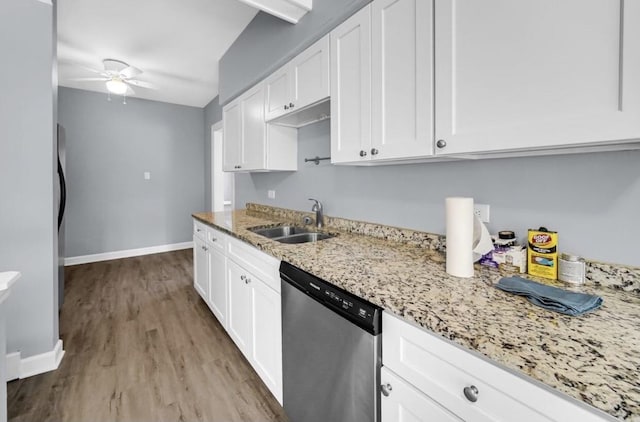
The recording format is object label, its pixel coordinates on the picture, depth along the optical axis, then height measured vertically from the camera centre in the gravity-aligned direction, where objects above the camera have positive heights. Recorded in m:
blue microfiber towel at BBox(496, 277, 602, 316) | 0.74 -0.26
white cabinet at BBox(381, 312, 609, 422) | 0.55 -0.42
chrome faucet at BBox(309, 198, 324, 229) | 2.11 -0.06
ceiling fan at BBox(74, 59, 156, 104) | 3.08 +1.55
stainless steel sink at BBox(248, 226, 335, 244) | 1.99 -0.21
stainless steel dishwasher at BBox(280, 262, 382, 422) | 0.90 -0.55
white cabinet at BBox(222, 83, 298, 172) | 2.38 +0.59
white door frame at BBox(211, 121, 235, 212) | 4.89 +0.58
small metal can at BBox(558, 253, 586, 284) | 0.94 -0.21
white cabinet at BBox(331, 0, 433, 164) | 1.11 +0.56
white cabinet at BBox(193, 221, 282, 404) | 1.46 -0.60
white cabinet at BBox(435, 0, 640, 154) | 0.69 +0.39
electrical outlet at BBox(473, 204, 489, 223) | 1.22 -0.02
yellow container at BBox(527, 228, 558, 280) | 0.99 -0.17
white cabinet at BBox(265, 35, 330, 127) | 1.65 +0.79
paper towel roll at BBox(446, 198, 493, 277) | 0.99 -0.12
